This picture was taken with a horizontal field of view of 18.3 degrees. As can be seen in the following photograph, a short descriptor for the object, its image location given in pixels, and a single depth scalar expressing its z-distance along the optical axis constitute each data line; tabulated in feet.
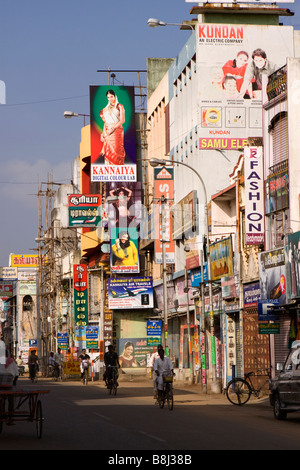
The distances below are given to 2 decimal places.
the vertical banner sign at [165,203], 184.44
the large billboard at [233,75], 157.89
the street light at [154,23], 157.89
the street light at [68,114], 217.56
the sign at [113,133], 222.28
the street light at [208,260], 121.39
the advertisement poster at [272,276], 108.37
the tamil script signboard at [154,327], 163.84
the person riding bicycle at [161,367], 93.86
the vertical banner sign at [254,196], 117.80
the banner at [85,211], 252.21
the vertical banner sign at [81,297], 257.96
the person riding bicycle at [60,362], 210.38
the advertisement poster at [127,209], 235.61
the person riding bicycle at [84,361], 172.02
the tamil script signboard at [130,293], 217.97
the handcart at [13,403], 56.08
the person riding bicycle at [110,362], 128.26
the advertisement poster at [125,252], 228.63
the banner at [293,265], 102.17
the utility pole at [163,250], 153.58
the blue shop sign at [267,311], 108.68
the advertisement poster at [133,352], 229.25
